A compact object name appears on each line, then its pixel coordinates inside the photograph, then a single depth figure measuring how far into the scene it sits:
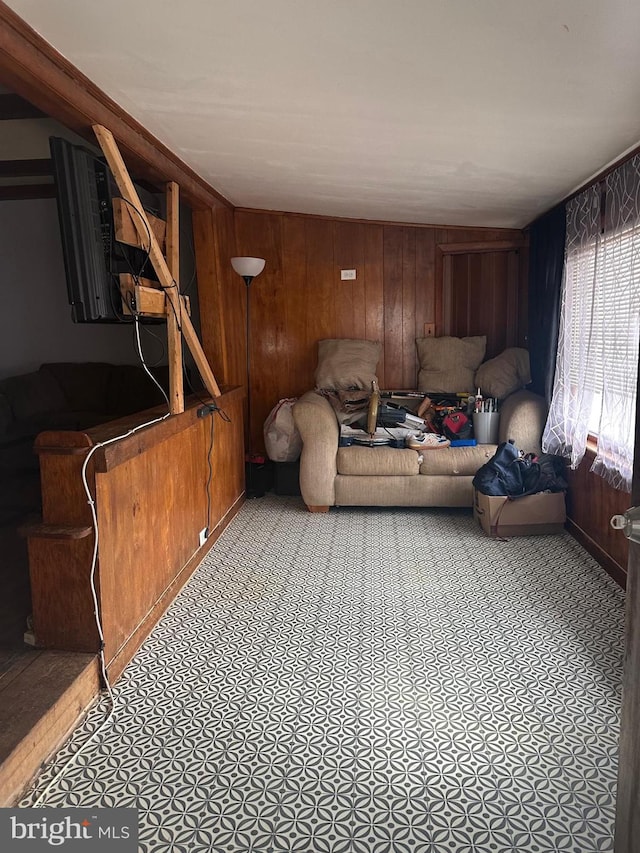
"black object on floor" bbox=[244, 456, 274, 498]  4.27
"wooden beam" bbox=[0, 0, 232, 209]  1.75
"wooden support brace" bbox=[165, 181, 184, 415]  2.81
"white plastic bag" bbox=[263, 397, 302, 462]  4.16
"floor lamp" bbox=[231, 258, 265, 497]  4.07
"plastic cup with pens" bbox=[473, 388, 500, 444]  3.99
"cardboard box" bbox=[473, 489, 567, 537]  3.39
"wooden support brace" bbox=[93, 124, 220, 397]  2.31
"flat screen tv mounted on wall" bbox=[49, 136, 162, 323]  2.15
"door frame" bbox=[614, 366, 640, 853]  0.99
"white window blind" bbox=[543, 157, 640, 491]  2.69
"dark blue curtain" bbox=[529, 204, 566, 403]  3.65
